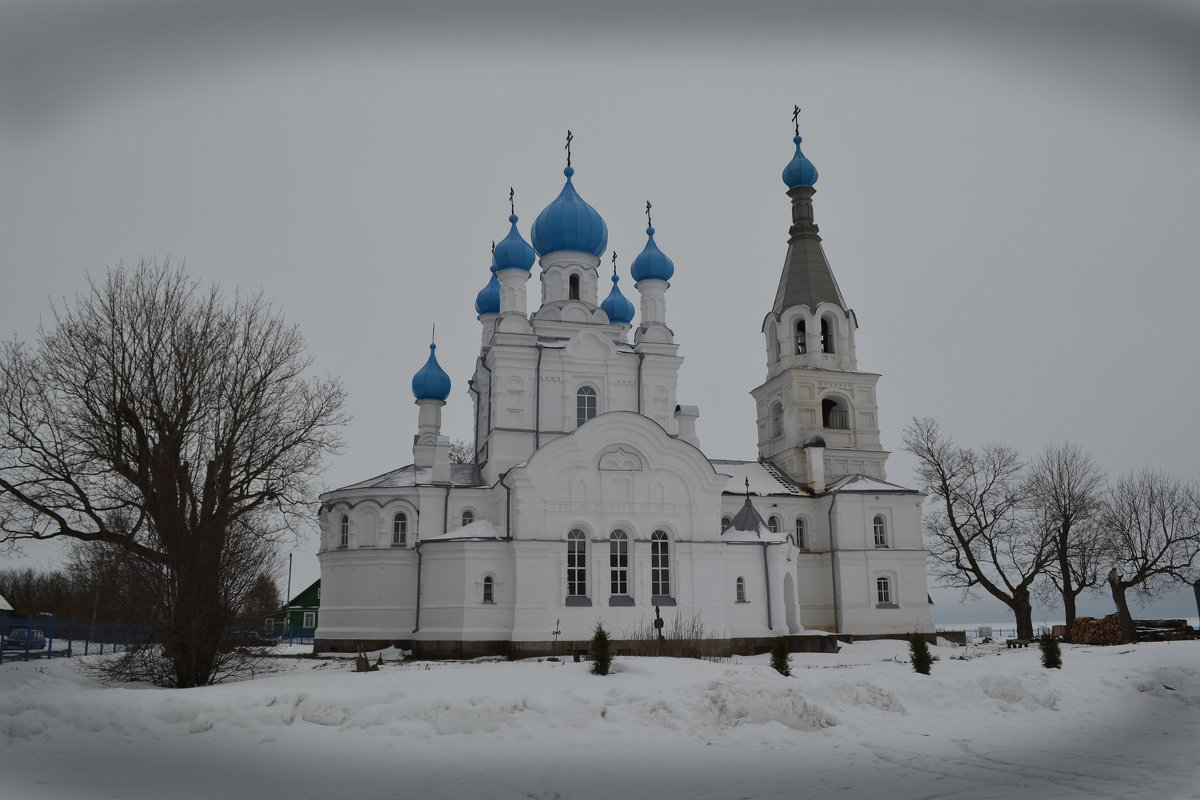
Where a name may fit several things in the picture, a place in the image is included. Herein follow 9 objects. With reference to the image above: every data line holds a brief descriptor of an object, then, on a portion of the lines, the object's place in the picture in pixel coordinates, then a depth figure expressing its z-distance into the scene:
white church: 26.50
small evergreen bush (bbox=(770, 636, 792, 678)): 15.95
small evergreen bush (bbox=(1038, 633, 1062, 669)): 18.34
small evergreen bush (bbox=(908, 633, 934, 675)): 16.41
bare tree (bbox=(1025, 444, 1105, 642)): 33.72
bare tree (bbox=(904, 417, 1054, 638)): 34.59
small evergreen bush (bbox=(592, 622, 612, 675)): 15.33
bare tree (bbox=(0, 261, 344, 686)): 17.67
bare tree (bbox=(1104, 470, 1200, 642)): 32.62
